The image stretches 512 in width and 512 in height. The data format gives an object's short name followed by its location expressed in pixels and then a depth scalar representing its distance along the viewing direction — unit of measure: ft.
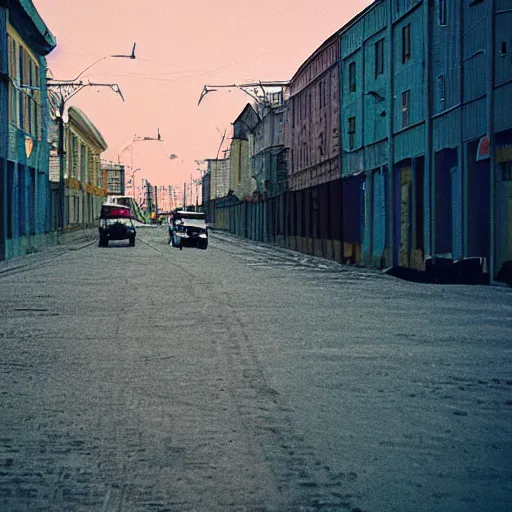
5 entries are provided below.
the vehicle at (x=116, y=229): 162.50
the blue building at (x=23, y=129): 127.65
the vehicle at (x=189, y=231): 164.55
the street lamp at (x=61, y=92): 161.17
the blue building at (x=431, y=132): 80.23
